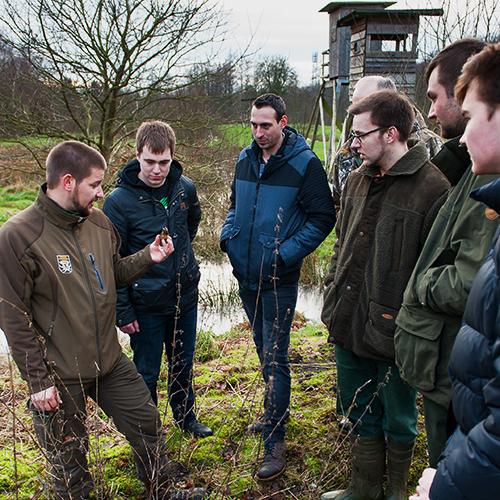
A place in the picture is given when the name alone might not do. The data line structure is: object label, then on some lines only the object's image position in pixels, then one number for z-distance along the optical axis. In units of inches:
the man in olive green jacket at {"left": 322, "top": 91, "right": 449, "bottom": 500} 98.2
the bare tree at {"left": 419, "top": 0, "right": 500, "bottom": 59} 267.7
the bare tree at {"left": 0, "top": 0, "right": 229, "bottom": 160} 324.8
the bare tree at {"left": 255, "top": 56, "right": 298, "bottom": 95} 796.6
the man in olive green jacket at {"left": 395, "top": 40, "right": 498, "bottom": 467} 76.0
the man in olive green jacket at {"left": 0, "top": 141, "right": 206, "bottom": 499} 96.5
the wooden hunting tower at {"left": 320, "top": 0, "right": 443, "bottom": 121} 410.9
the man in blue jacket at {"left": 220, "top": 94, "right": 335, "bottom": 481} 128.8
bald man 132.3
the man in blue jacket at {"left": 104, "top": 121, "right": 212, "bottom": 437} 126.2
